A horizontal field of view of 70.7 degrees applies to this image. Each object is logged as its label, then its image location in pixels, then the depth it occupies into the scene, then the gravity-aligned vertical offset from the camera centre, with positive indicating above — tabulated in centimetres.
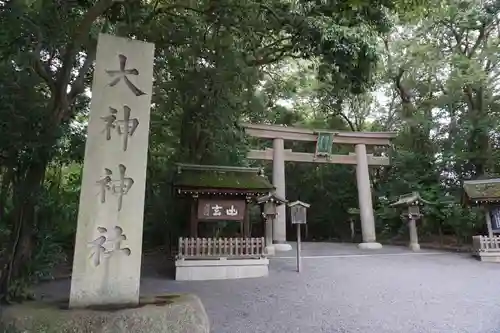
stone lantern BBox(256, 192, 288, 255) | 1274 +107
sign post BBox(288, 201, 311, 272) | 1031 +61
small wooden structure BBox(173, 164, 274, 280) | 923 +39
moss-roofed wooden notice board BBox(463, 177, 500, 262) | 1198 +91
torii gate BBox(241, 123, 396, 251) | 1506 +359
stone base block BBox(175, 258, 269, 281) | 910 -90
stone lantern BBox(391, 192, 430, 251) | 1484 +102
